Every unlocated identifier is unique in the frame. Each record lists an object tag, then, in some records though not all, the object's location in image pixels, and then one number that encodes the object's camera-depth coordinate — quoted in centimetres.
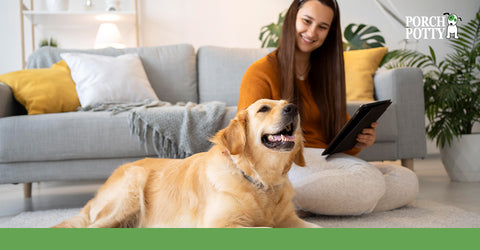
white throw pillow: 281
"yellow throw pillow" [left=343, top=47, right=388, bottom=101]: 304
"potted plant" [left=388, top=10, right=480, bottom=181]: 286
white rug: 160
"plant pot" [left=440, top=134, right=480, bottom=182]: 284
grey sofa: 227
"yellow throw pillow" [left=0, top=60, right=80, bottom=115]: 255
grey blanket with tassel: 235
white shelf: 428
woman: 170
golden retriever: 125
